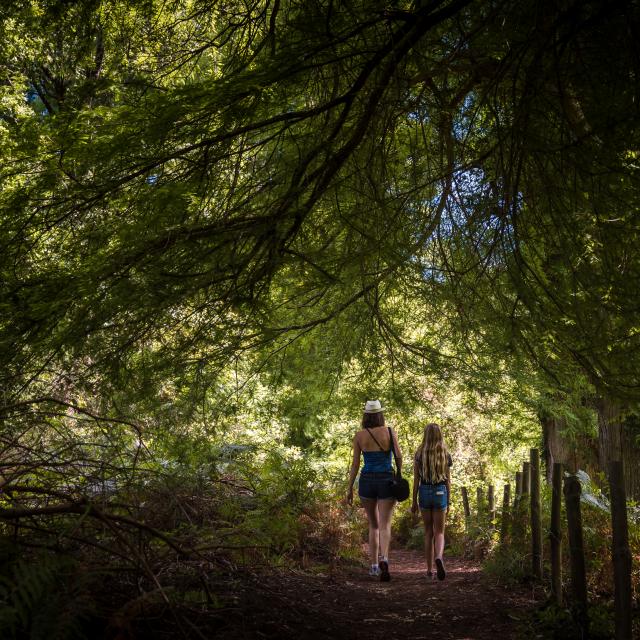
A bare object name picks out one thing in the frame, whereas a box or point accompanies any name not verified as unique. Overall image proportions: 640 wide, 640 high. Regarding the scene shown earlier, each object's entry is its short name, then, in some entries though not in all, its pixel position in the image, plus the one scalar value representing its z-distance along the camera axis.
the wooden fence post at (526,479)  8.54
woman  7.73
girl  7.86
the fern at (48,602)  2.42
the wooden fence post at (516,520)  8.04
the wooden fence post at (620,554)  4.30
